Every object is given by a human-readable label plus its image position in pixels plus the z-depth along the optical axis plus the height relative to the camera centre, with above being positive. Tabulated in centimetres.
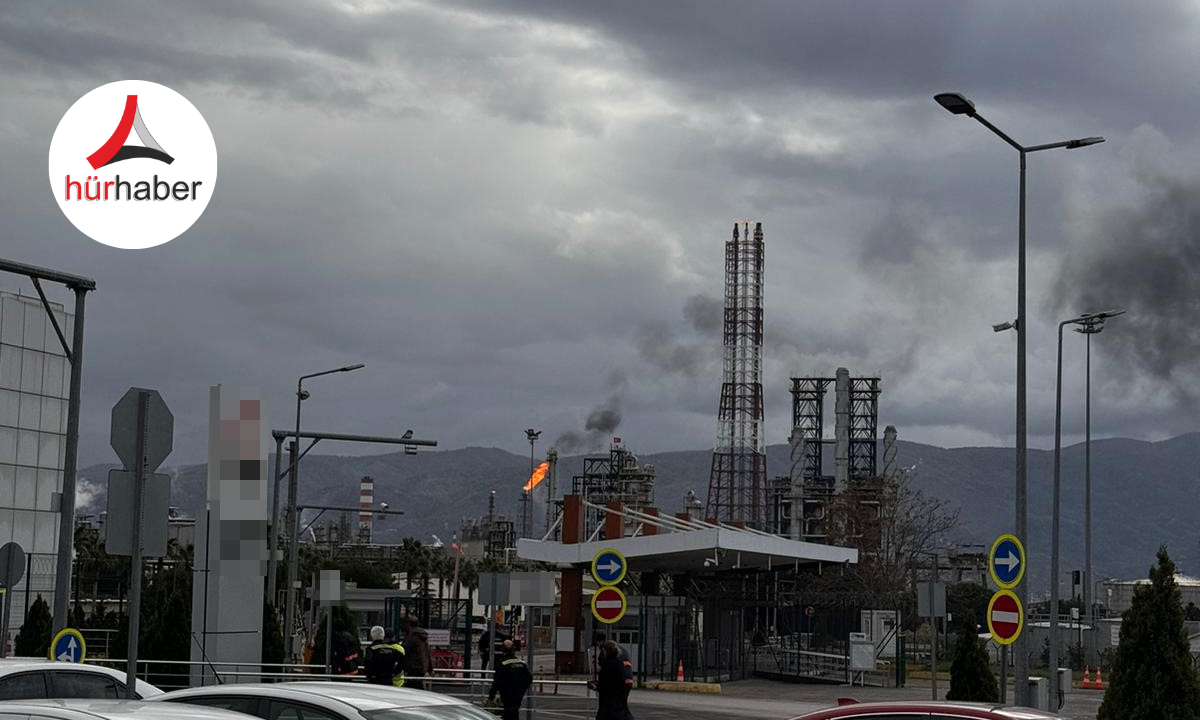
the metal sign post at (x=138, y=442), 1179 +66
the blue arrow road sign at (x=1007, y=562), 2052 +0
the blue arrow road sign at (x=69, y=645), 2020 -144
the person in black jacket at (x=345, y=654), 2697 -198
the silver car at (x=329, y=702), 1052 -111
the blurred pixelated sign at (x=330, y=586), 2898 -86
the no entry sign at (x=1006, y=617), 1998 -68
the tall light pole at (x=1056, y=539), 3556 +56
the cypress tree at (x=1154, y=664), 2120 -128
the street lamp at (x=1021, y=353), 2316 +325
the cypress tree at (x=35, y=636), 3491 -234
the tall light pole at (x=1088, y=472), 4997 +303
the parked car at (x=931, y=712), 1139 -108
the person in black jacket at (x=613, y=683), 2045 -169
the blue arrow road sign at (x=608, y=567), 2320 -27
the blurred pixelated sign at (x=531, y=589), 2255 -61
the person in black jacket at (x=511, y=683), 2112 -180
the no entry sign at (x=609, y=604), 2250 -78
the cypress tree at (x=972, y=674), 3039 -212
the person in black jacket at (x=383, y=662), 2153 -162
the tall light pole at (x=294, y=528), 3972 +24
